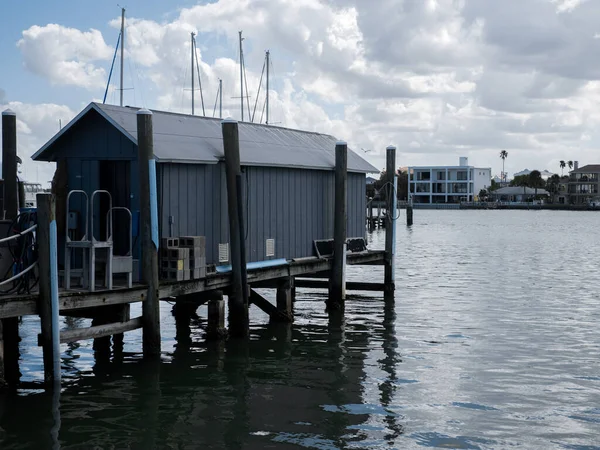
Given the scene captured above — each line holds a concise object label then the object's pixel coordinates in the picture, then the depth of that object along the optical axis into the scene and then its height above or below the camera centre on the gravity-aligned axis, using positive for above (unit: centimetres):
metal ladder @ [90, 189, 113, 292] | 1416 -82
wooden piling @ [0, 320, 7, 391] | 1278 -244
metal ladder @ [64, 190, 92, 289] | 1416 -86
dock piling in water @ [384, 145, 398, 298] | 2546 -2
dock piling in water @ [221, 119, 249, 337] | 1734 -16
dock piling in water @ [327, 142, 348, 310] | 2192 -70
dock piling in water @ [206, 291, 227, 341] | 1800 -243
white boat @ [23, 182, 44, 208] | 6706 +150
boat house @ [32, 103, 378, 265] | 1662 +68
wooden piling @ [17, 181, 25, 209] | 2202 +41
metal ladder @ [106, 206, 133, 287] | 1491 -100
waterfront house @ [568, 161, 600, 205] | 19095 +416
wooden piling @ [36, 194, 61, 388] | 1306 -95
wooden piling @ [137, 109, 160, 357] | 1495 -18
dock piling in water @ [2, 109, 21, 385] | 1728 +97
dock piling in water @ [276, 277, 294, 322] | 2120 -251
